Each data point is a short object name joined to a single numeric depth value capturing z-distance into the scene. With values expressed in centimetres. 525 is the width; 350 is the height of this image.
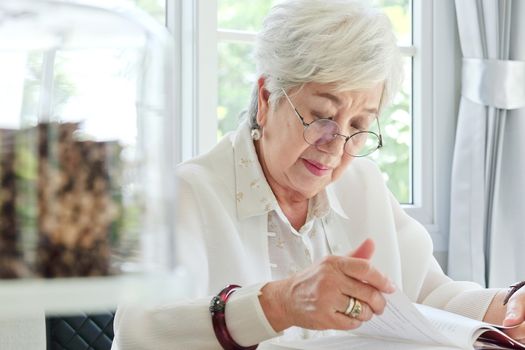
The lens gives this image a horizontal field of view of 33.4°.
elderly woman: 182
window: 298
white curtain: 304
